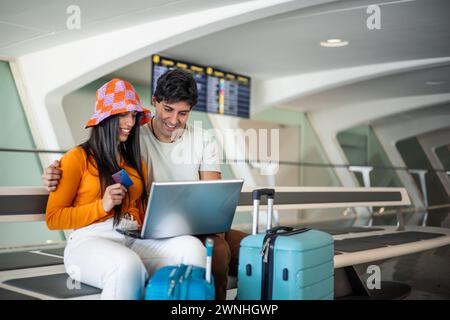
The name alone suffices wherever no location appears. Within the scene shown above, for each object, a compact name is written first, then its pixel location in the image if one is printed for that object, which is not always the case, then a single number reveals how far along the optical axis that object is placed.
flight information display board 7.34
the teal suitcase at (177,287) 1.98
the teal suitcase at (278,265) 2.35
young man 2.72
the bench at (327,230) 2.37
